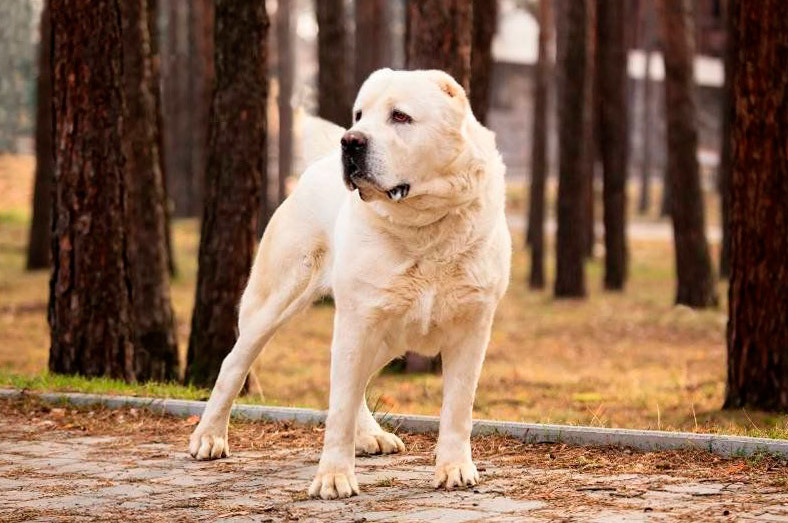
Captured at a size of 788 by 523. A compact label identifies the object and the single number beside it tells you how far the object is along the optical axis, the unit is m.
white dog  6.24
